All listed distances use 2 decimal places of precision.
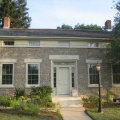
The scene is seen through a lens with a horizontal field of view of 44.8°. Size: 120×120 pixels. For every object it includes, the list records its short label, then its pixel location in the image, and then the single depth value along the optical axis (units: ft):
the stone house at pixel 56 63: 39.47
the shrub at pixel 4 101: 30.21
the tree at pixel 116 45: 35.47
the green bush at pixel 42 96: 31.77
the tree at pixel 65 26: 96.96
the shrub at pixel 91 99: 35.26
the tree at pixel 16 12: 84.71
